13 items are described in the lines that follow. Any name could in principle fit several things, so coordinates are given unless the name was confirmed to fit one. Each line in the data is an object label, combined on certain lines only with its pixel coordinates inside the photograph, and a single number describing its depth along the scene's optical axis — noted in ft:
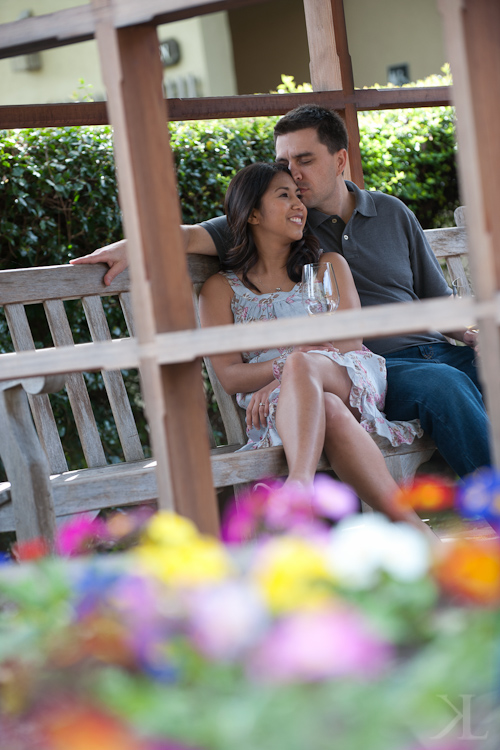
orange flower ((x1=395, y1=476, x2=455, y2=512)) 9.41
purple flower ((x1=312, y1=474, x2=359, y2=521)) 9.41
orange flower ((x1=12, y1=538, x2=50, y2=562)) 9.56
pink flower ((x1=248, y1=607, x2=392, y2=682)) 6.44
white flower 7.42
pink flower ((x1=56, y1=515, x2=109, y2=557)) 9.58
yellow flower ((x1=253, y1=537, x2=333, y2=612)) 6.94
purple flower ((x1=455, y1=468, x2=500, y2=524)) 8.82
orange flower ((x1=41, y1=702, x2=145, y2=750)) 6.02
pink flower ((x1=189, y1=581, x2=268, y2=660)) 6.78
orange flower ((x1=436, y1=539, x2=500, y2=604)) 7.34
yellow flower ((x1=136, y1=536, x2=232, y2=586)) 7.34
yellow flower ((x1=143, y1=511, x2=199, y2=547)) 7.85
